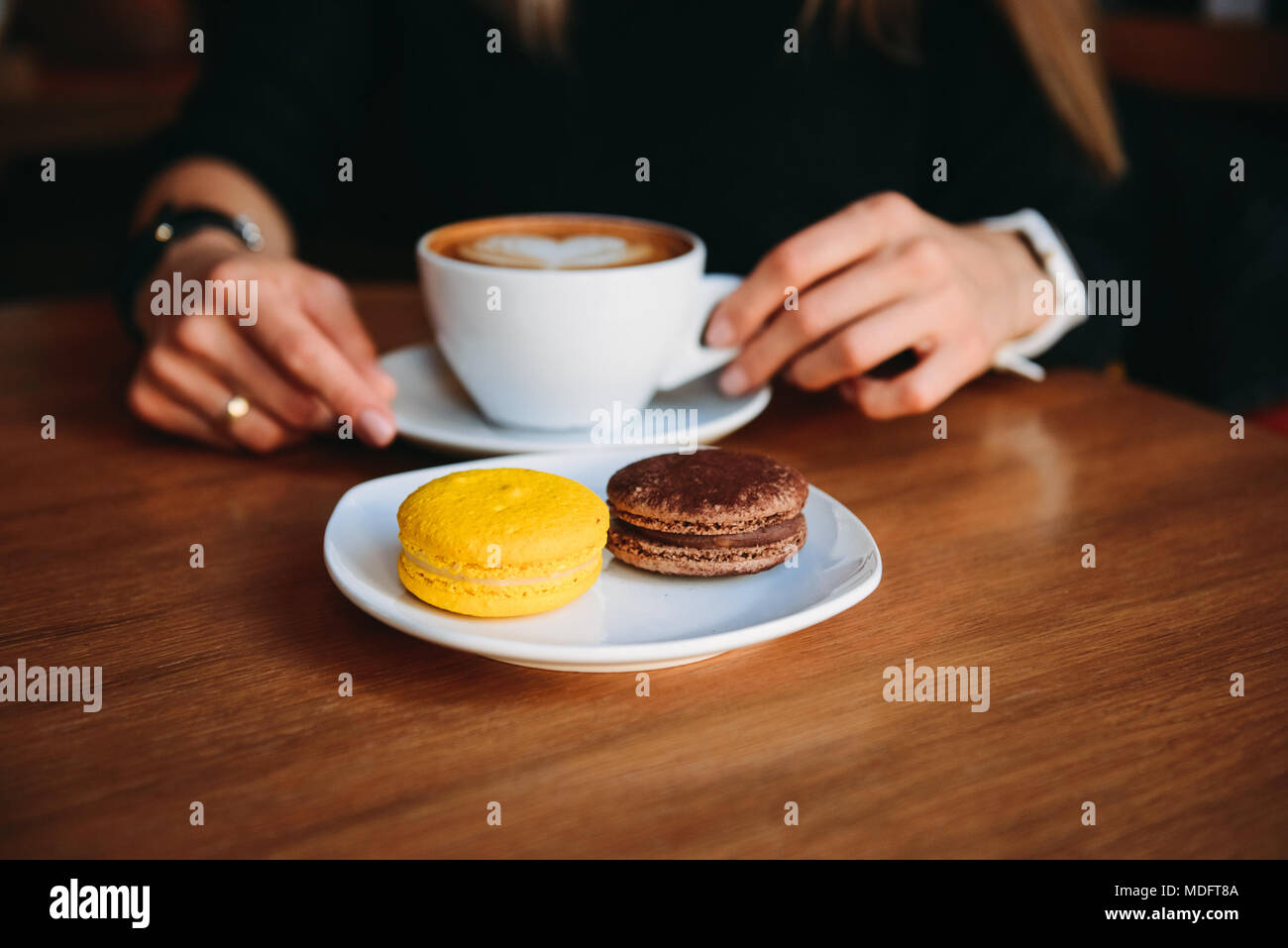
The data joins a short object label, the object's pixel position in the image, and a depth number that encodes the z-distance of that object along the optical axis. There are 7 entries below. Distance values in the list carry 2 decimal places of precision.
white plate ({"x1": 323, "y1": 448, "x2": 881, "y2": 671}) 0.50
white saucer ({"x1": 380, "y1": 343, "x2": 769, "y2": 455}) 0.81
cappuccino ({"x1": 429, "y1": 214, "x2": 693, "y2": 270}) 0.88
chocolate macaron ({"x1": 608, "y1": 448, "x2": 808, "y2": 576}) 0.59
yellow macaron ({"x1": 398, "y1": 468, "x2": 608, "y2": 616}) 0.54
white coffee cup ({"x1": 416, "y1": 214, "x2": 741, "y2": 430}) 0.82
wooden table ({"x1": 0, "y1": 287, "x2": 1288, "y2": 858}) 0.43
